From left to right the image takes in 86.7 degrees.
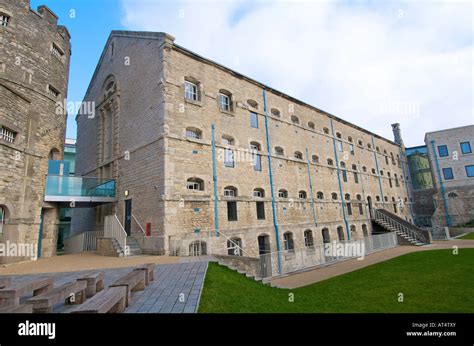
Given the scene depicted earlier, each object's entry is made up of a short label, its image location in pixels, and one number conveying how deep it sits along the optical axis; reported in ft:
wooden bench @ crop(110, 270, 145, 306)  14.74
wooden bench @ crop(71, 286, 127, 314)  10.11
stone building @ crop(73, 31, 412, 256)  44.60
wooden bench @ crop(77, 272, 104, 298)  16.86
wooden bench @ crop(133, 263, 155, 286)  19.96
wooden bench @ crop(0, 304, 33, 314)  9.62
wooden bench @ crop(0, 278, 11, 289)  15.48
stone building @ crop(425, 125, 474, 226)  107.88
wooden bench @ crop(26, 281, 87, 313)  11.97
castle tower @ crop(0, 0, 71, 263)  38.68
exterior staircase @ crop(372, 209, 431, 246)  70.87
